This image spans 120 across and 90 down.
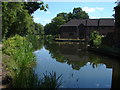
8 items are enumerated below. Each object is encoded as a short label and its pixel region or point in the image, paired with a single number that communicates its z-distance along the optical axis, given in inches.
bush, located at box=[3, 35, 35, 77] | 240.0
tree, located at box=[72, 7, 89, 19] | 2458.9
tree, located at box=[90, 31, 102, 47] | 738.6
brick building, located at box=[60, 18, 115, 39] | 1636.7
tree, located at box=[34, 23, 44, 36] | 3102.7
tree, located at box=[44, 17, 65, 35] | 2041.0
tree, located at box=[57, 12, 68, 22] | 2539.7
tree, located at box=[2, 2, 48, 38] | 704.9
